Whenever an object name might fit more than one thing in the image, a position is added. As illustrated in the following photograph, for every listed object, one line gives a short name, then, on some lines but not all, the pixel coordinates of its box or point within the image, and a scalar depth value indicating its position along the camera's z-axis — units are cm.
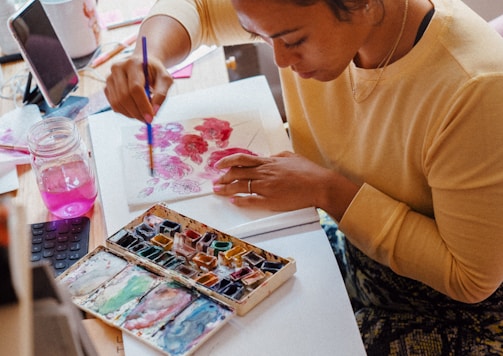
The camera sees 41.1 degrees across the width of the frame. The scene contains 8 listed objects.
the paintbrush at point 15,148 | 122
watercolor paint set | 84
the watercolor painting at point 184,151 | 108
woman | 92
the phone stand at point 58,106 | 133
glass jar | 106
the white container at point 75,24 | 139
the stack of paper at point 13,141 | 118
